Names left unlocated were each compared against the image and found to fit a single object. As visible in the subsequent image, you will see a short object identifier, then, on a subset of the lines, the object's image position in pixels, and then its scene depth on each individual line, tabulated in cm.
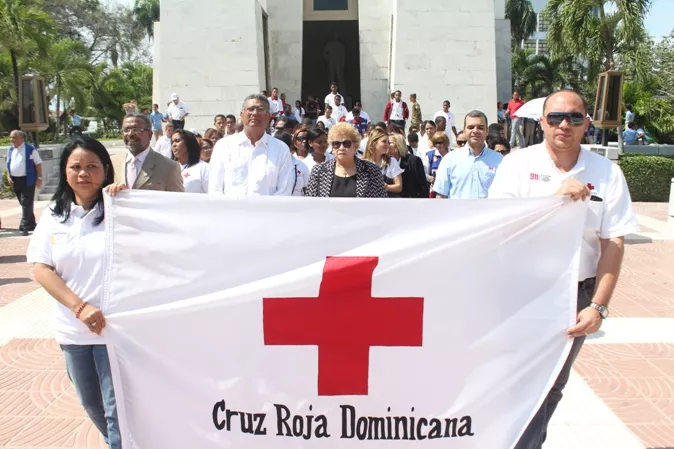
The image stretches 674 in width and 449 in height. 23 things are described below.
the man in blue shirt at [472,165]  515
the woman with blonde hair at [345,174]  424
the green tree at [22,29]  1584
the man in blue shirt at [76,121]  2065
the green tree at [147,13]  5353
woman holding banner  263
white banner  274
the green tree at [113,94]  3281
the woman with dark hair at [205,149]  722
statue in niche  2594
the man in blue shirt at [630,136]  1955
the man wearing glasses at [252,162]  450
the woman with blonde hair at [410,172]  628
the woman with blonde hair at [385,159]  596
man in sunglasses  267
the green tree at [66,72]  2473
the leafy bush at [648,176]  1420
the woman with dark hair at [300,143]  681
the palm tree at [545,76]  3194
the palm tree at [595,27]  1500
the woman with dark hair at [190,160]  554
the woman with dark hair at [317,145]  611
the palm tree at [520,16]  4647
